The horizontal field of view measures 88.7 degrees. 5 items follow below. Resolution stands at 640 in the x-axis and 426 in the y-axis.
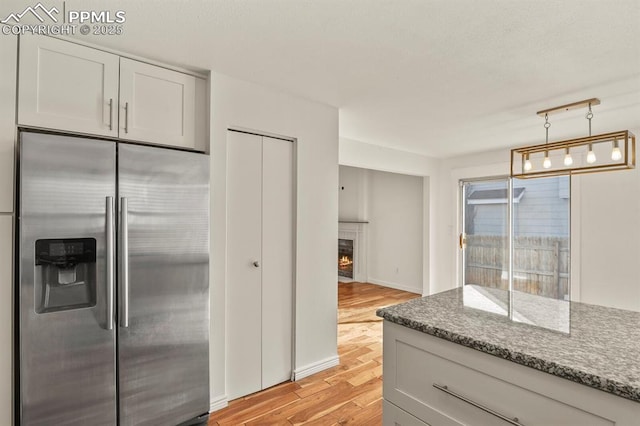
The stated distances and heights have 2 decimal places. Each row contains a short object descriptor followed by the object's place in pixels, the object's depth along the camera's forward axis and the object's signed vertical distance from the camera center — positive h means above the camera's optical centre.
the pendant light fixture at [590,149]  2.13 +0.50
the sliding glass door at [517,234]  4.20 -0.29
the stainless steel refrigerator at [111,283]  1.58 -0.40
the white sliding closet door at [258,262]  2.41 -0.39
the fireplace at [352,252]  6.93 -0.85
